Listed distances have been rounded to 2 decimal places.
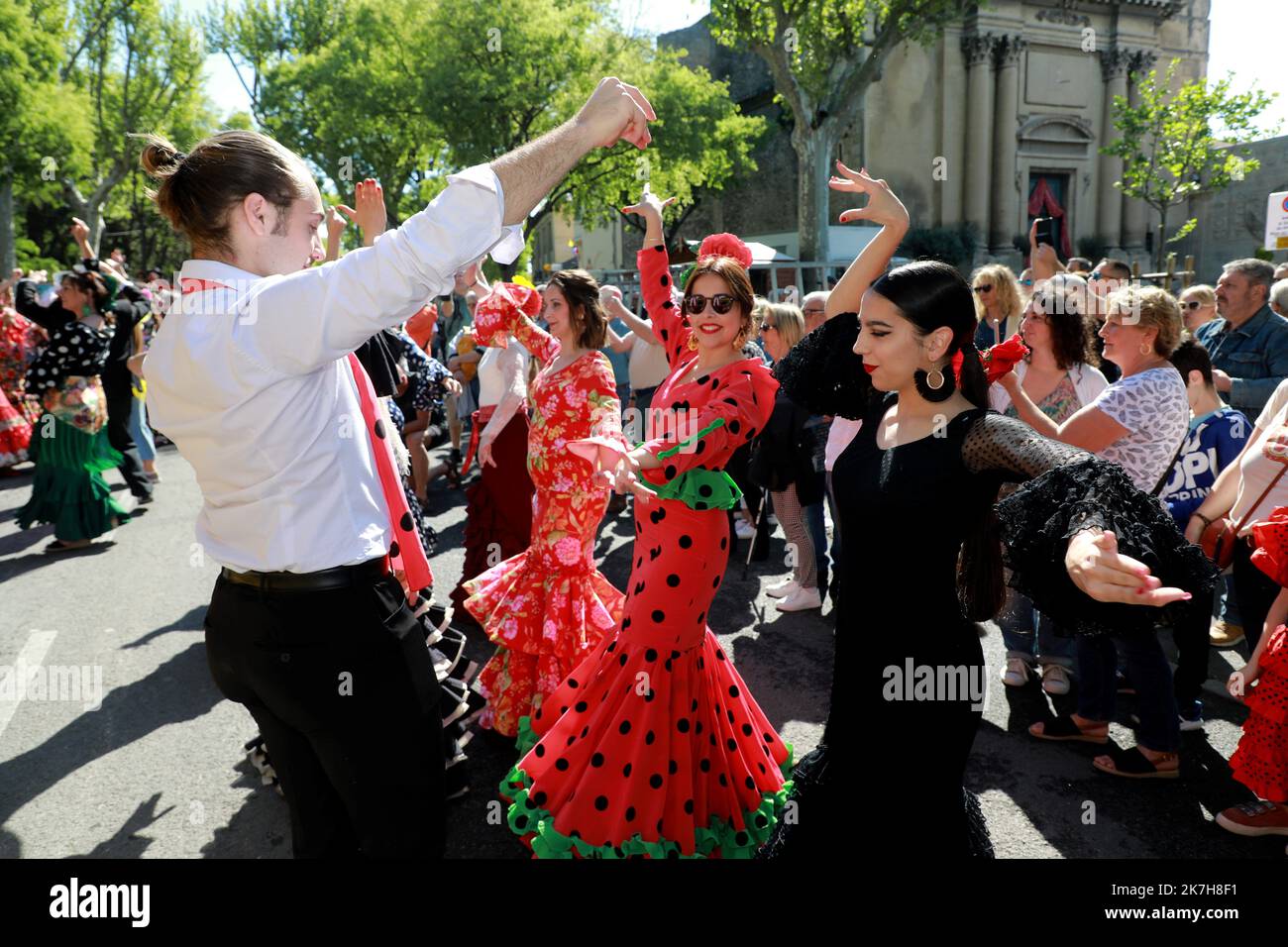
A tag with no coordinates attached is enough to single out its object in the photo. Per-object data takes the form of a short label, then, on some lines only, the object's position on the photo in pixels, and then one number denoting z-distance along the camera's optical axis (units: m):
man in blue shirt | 5.96
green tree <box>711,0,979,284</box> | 20.02
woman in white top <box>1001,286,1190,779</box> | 3.79
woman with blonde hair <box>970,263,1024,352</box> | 6.07
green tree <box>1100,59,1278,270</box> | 22.70
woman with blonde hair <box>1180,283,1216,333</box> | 6.92
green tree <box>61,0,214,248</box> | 25.45
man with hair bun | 1.80
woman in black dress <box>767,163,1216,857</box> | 2.37
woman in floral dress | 4.30
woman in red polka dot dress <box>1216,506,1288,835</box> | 3.20
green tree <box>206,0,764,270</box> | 23.25
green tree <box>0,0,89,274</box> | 20.70
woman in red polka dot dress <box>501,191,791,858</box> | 3.13
